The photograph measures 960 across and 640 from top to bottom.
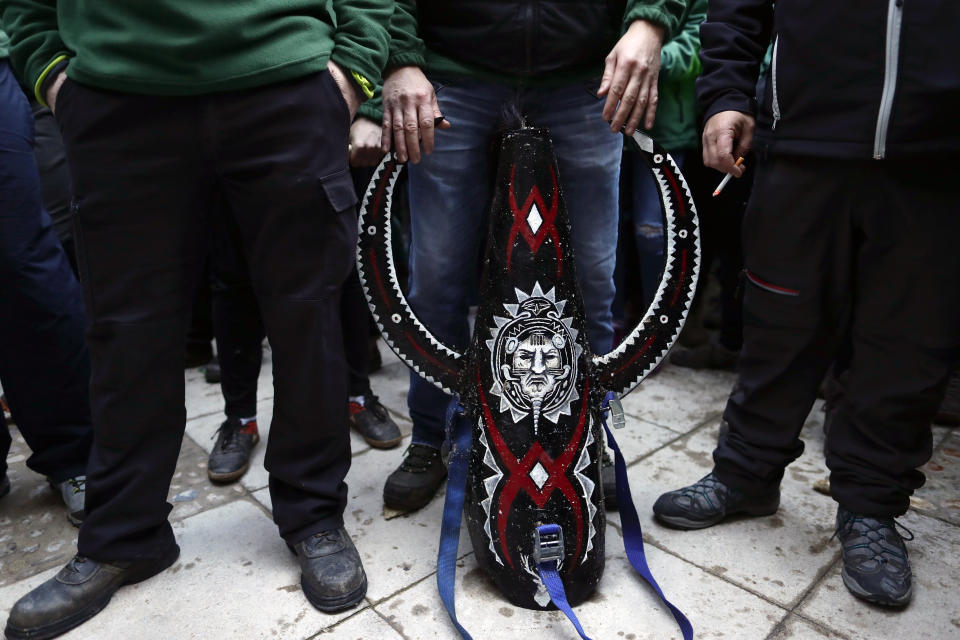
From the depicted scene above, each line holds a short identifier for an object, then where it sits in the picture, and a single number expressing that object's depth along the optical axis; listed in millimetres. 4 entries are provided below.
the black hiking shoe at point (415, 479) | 2135
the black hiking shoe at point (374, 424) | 2637
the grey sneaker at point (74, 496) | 2111
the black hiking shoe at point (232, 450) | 2383
